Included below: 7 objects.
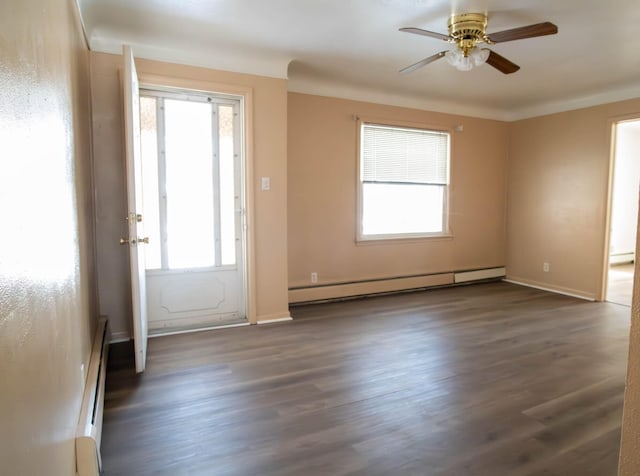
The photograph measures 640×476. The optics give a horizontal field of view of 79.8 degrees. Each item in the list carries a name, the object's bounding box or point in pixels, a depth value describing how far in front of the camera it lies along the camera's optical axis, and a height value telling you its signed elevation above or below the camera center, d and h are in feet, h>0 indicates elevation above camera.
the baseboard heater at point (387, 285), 15.06 -3.32
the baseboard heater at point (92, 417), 5.25 -3.31
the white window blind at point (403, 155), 16.01 +2.33
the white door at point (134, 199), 8.44 +0.18
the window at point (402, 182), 16.07 +1.19
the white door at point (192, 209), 11.39 -0.05
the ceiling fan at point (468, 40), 8.84 +3.96
